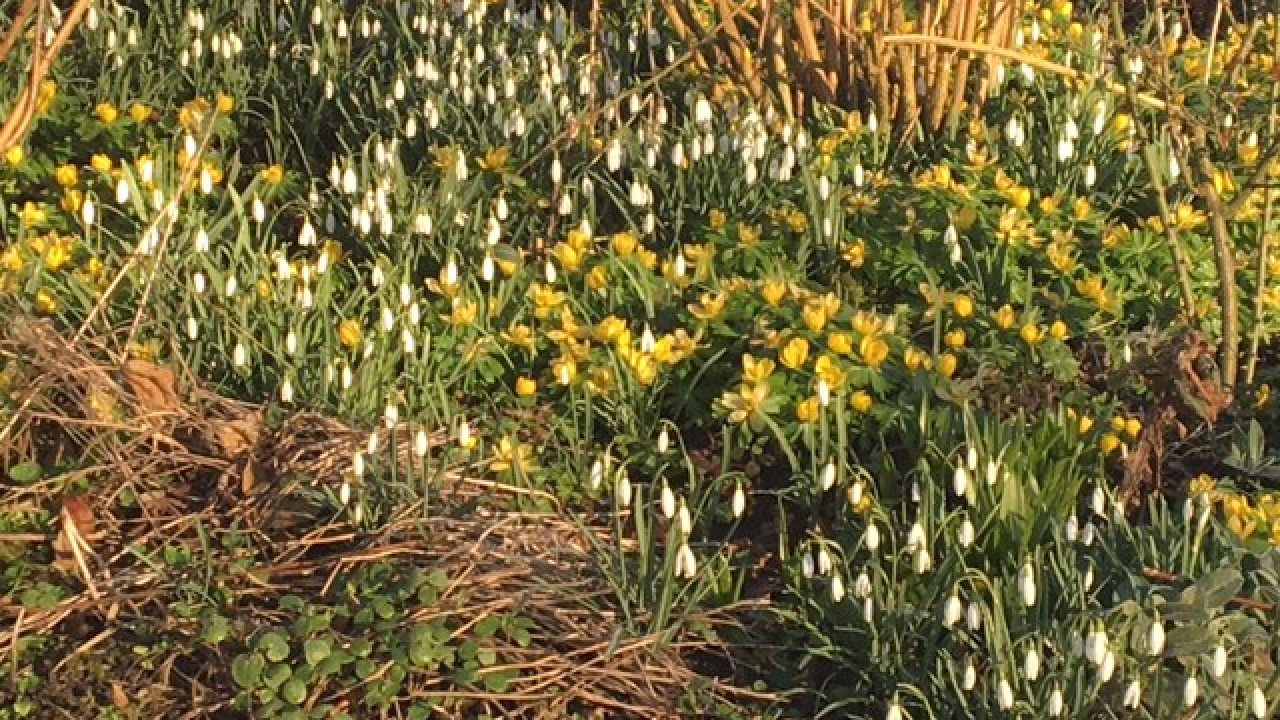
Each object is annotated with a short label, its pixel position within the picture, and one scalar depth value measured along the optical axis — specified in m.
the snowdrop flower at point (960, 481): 2.78
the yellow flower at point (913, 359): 3.13
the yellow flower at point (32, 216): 3.58
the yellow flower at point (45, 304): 3.27
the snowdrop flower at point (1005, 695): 2.39
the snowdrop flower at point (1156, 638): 2.38
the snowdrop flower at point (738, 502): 2.83
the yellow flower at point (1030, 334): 3.23
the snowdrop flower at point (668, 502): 2.74
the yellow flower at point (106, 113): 3.94
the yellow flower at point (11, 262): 3.37
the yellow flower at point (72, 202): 3.61
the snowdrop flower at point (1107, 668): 2.37
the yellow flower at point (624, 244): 3.47
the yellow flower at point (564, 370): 3.17
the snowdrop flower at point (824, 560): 2.67
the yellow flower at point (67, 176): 3.69
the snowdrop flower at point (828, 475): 2.87
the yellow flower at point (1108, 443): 3.05
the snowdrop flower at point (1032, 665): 2.40
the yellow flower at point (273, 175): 3.81
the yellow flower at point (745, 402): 3.05
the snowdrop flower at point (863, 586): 2.61
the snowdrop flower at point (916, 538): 2.67
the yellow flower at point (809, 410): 3.01
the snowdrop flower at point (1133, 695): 2.37
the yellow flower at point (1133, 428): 3.08
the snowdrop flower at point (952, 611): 2.53
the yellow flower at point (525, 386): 3.22
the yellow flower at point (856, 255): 3.55
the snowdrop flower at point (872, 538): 2.66
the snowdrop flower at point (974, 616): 2.51
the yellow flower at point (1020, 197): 3.62
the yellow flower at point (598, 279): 3.43
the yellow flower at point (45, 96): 3.91
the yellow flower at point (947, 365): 3.12
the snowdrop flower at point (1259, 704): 2.36
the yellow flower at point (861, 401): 3.08
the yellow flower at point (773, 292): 3.29
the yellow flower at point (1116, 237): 3.59
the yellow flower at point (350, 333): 3.21
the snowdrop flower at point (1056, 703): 2.38
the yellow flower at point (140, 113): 3.97
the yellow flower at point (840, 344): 3.10
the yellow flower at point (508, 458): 3.05
